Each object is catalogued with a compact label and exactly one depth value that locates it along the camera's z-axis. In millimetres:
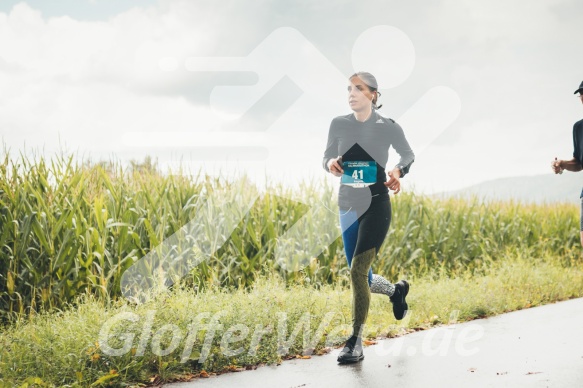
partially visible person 7519
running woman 6121
